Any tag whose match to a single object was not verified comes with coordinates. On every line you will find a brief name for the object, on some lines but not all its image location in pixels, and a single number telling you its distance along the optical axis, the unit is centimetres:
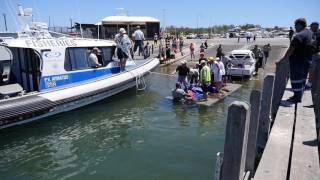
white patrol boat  1030
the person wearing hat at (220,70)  1445
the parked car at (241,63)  1912
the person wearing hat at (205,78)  1323
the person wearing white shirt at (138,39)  1989
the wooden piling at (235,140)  312
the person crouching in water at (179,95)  1332
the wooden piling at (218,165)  355
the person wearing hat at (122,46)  1506
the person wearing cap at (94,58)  1380
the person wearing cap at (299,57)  653
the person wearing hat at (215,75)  1412
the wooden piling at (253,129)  477
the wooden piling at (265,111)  599
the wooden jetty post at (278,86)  757
